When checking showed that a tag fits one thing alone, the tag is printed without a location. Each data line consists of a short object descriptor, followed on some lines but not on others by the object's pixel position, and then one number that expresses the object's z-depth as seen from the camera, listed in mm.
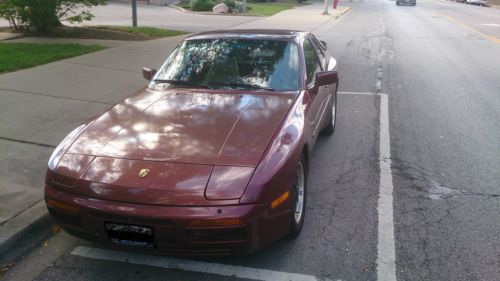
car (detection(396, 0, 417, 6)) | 46919
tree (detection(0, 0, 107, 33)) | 12555
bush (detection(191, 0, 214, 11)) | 28156
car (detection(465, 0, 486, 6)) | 52319
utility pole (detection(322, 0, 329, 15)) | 28791
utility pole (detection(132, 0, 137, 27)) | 16277
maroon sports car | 2924
